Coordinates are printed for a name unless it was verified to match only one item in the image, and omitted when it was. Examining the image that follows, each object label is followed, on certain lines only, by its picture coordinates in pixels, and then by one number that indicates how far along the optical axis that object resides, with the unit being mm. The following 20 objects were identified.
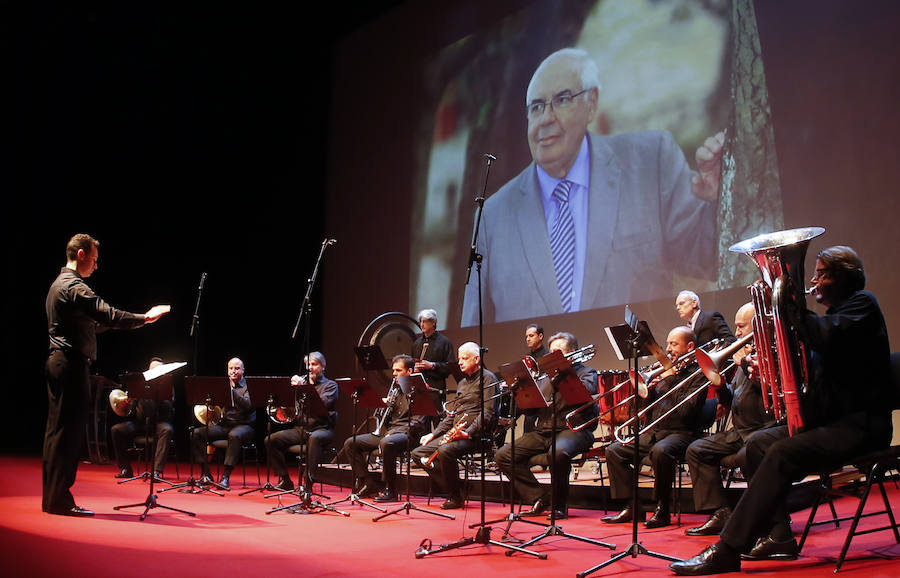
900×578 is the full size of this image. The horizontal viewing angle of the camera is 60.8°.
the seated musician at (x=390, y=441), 7492
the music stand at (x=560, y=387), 4957
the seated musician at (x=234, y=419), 9148
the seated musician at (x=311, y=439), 8227
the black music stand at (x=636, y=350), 3927
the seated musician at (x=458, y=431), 6938
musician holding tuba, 3654
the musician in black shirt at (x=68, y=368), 5301
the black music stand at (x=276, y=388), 7285
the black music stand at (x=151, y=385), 5611
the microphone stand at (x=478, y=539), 4520
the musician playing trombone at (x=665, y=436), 5566
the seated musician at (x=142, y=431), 9312
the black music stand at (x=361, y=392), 6973
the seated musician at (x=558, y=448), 6105
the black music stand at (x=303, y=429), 6590
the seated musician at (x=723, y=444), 5211
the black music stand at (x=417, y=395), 6707
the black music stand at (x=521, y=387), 5316
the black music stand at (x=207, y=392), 7816
